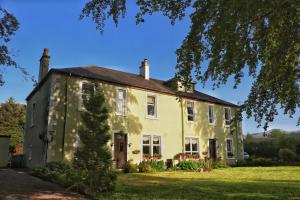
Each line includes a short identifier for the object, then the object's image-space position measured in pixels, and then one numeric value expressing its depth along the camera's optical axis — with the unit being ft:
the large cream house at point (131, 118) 46.67
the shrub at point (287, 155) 73.70
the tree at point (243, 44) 18.66
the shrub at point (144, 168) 50.70
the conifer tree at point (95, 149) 25.89
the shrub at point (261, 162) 69.84
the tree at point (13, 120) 93.49
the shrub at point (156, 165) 53.93
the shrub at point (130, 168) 49.37
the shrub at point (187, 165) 57.72
